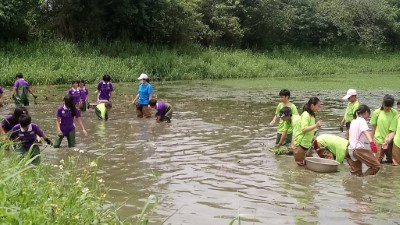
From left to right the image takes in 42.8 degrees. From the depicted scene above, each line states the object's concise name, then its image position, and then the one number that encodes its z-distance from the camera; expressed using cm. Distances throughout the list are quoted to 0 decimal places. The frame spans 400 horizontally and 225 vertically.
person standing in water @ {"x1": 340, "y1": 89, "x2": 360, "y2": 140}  1177
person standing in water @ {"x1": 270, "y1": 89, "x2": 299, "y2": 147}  1131
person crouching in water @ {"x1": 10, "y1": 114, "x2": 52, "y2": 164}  862
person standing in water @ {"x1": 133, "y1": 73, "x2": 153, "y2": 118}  1635
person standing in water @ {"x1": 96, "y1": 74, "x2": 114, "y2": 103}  1725
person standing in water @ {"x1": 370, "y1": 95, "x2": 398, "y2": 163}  1046
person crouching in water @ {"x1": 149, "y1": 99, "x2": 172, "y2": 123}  1562
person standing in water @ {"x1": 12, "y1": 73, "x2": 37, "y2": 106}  1734
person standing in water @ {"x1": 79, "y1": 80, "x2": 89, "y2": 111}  1700
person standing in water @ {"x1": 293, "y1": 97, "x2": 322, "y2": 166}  1000
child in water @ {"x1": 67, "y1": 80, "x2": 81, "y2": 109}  1649
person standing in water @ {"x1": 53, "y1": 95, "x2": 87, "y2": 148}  1102
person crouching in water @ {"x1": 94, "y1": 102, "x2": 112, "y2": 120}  1570
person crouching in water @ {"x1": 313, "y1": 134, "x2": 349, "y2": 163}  1015
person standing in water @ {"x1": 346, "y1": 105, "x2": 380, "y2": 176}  914
